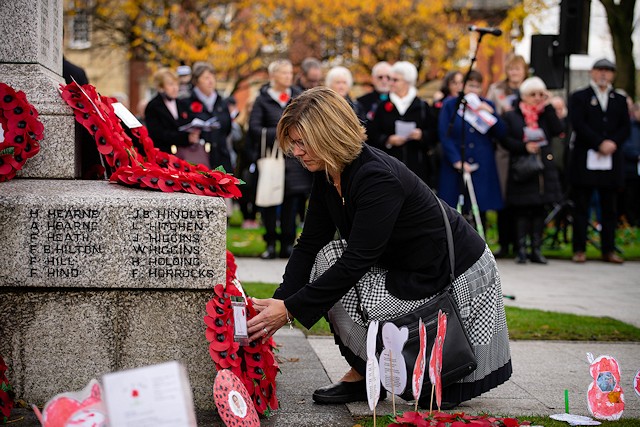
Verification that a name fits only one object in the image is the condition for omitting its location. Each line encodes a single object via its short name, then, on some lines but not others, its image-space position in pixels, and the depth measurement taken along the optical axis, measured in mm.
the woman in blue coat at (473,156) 10312
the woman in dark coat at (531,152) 11047
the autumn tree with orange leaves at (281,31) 28625
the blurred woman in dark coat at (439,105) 10836
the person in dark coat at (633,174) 17094
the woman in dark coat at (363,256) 4230
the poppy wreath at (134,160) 4504
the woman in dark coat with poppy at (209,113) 10344
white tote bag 10594
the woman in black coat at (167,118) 10062
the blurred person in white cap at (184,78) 13271
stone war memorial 4262
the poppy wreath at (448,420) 3754
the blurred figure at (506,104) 11484
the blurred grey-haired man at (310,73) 10719
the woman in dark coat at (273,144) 10492
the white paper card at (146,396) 2389
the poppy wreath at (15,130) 4621
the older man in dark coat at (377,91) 10531
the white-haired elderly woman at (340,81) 10141
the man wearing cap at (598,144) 11547
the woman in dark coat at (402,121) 10250
